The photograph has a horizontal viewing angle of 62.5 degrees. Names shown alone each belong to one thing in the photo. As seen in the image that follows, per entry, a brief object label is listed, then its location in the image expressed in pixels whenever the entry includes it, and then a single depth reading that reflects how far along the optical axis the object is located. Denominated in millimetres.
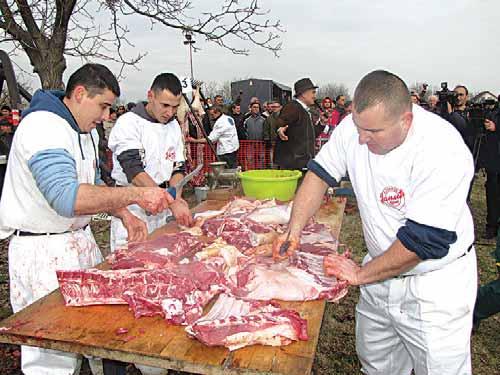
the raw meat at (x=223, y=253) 2851
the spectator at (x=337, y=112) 12477
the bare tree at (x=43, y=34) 5712
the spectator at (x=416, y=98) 10256
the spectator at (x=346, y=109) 13148
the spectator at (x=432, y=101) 12309
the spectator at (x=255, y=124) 12688
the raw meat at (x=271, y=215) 3650
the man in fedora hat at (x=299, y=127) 7883
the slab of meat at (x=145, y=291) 2250
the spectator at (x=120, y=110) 15175
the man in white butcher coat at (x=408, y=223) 2146
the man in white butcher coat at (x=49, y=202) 2514
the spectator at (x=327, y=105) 14012
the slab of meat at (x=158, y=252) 2697
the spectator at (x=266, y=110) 13719
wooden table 1863
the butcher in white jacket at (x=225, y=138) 10859
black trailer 19219
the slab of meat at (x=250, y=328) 1974
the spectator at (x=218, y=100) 12667
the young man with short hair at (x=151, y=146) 4051
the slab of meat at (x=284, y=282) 2480
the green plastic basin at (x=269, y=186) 4562
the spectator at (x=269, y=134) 11220
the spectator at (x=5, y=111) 9080
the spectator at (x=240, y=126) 12789
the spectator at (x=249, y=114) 12945
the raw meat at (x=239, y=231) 3260
